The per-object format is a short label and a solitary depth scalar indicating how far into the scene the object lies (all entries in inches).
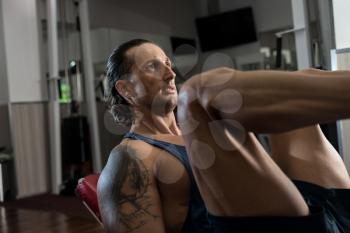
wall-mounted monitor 231.5
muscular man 24.2
